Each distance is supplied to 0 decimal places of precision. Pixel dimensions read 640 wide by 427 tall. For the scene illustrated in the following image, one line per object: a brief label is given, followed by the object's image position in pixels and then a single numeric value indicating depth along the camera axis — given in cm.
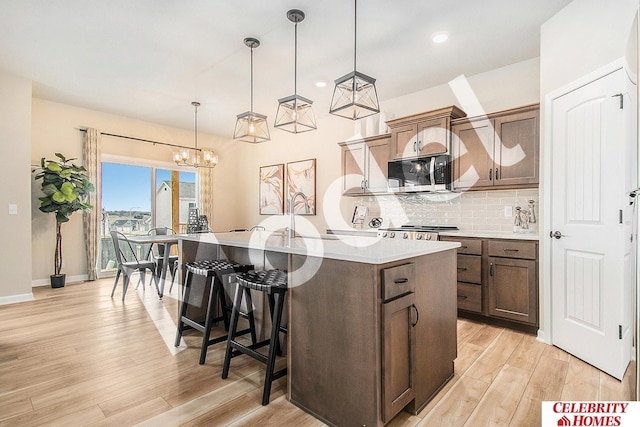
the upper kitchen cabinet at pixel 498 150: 321
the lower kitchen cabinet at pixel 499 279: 300
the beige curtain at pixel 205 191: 670
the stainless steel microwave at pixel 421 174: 377
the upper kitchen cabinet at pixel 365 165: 446
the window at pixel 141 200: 562
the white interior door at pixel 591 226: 223
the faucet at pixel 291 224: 230
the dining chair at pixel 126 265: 419
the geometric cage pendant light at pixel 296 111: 273
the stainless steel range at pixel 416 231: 359
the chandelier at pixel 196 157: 489
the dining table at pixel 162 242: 385
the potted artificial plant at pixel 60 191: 453
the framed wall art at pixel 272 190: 640
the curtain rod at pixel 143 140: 547
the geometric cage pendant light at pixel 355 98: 229
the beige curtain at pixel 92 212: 520
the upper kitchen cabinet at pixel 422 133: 373
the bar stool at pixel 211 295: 239
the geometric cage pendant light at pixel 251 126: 307
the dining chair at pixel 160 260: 464
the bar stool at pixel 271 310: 192
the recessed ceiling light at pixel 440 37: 306
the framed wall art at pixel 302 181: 577
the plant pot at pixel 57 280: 471
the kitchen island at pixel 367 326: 155
